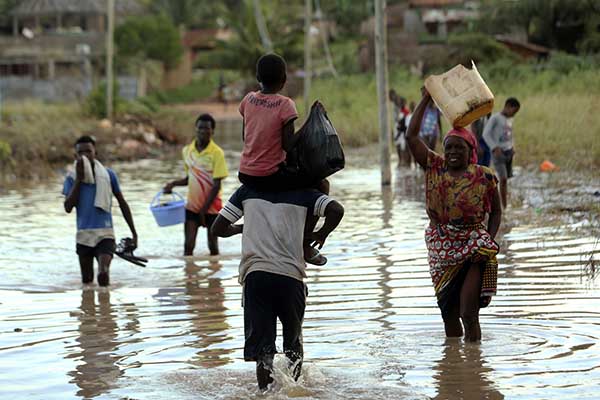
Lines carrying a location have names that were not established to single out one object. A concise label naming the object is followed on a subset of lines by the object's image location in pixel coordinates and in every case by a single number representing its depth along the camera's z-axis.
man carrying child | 6.57
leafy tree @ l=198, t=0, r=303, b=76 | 61.66
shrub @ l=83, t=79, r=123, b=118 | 39.31
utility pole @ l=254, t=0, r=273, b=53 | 50.72
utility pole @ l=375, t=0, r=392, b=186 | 20.48
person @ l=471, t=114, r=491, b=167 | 16.16
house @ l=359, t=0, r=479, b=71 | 55.59
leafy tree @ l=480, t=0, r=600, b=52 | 43.69
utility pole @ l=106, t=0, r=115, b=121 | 38.31
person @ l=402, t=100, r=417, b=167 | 24.84
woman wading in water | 7.63
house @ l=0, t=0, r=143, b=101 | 54.78
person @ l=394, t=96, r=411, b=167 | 23.84
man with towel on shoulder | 10.67
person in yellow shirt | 12.34
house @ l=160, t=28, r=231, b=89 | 66.88
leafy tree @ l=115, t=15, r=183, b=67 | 61.09
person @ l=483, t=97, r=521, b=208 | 15.78
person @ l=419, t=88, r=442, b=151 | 21.98
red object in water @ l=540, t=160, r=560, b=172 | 20.24
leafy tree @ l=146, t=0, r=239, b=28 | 76.00
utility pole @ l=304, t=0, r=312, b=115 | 37.91
